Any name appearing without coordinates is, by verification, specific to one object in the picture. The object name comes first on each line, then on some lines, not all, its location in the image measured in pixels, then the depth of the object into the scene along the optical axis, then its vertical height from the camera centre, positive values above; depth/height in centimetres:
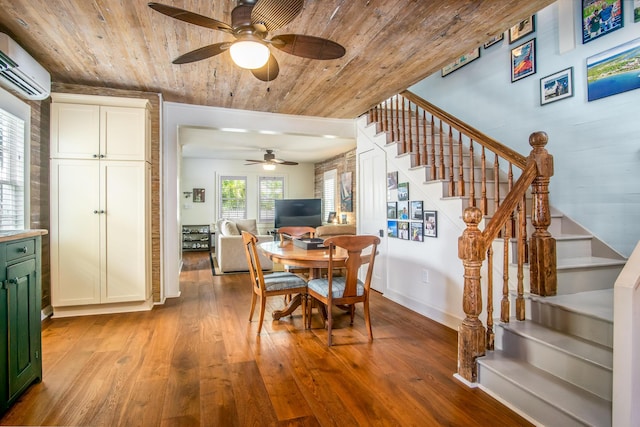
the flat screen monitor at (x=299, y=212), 884 +4
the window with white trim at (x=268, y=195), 986 +56
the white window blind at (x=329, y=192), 877 +59
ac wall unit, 246 +114
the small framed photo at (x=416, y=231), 362 -20
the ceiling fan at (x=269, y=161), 763 +121
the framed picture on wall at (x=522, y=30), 347 +195
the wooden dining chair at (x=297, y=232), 441 -24
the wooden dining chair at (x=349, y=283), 272 -62
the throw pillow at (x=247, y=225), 752 -27
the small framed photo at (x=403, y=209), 384 +5
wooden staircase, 170 -72
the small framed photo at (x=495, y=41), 383 +202
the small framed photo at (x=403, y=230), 385 -19
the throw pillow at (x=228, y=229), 623 -29
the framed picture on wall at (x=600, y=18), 272 +164
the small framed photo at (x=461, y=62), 419 +198
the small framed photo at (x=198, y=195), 922 +52
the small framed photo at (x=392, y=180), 403 +40
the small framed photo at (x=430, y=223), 341 -10
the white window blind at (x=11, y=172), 277 +36
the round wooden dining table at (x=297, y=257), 283 -38
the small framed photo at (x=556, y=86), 310 +121
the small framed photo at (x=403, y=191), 383 +26
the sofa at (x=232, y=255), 588 -74
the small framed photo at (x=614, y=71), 262 +117
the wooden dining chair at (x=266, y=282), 303 -64
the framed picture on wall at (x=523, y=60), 347 +162
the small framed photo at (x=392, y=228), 408 -18
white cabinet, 344 -7
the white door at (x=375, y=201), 434 +17
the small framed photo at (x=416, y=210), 363 +4
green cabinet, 179 -60
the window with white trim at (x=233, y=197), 952 +48
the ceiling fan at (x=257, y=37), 176 +107
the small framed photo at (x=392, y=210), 408 +4
